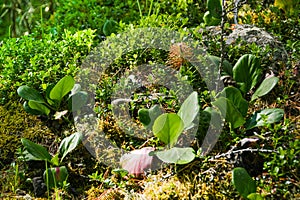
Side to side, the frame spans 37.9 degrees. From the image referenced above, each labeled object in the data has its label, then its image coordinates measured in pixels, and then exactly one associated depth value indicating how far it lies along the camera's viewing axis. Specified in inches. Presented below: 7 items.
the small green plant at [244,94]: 77.2
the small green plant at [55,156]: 81.3
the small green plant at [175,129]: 75.3
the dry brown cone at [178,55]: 97.8
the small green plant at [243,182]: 69.2
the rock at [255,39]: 96.9
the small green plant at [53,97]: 91.4
